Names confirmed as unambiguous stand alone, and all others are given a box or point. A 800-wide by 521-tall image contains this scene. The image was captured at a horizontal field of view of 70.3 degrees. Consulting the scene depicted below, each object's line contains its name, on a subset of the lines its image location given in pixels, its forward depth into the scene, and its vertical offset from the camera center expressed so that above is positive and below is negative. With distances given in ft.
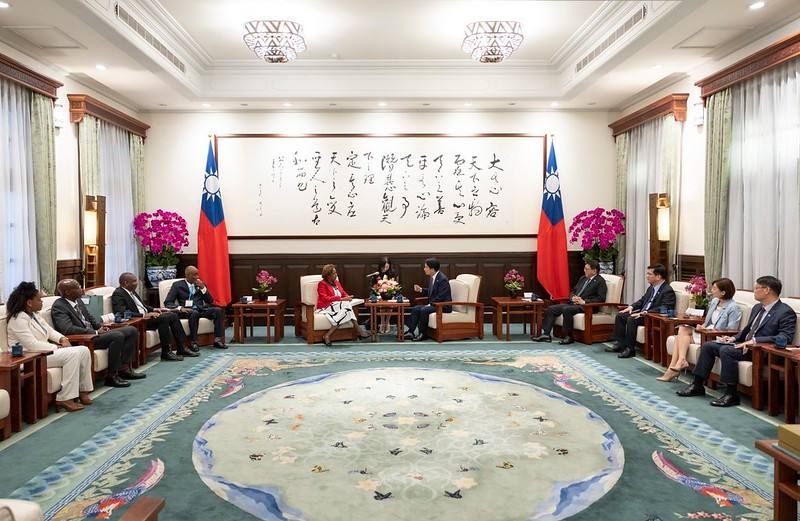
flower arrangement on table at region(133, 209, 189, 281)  29.48 +0.37
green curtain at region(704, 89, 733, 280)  22.33 +2.40
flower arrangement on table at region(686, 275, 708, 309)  21.40 -2.03
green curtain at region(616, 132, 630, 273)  31.30 +3.15
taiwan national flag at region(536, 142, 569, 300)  31.68 -0.18
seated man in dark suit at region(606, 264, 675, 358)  22.93 -2.93
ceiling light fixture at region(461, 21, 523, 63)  23.10 +8.22
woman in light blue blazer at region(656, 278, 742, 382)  18.74 -2.75
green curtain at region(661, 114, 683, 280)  26.05 +2.92
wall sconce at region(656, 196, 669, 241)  25.98 +0.94
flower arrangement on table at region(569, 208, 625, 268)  30.01 +0.39
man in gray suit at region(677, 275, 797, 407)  16.37 -2.82
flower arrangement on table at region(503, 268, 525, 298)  28.63 -2.14
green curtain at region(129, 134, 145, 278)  30.48 +3.76
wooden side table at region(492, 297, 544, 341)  28.09 -3.56
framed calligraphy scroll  32.30 +3.27
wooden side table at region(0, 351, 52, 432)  14.61 -3.71
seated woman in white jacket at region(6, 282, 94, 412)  16.39 -2.90
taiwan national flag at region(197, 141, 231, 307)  30.83 +0.25
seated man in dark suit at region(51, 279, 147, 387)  18.54 -2.97
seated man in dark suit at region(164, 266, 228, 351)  25.90 -2.59
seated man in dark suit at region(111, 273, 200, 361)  22.75 -2.96
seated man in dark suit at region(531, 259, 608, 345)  26.94 -2.85
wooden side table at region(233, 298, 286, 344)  27.76 -3.60
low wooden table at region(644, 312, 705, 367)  20.98 -3.65
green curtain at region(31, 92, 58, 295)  21.80 +2.06
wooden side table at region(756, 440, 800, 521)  8.00 -3.50
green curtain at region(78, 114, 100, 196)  25.16 +4.09
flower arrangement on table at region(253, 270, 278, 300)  28.68 -2.02
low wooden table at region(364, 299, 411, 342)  27.63 -3.42
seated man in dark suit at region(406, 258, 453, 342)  27.96 -2.85
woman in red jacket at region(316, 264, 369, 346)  26.89 -2.90
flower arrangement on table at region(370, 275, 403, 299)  28.53 -2.33
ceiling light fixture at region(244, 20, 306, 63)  22.84 +8.31
